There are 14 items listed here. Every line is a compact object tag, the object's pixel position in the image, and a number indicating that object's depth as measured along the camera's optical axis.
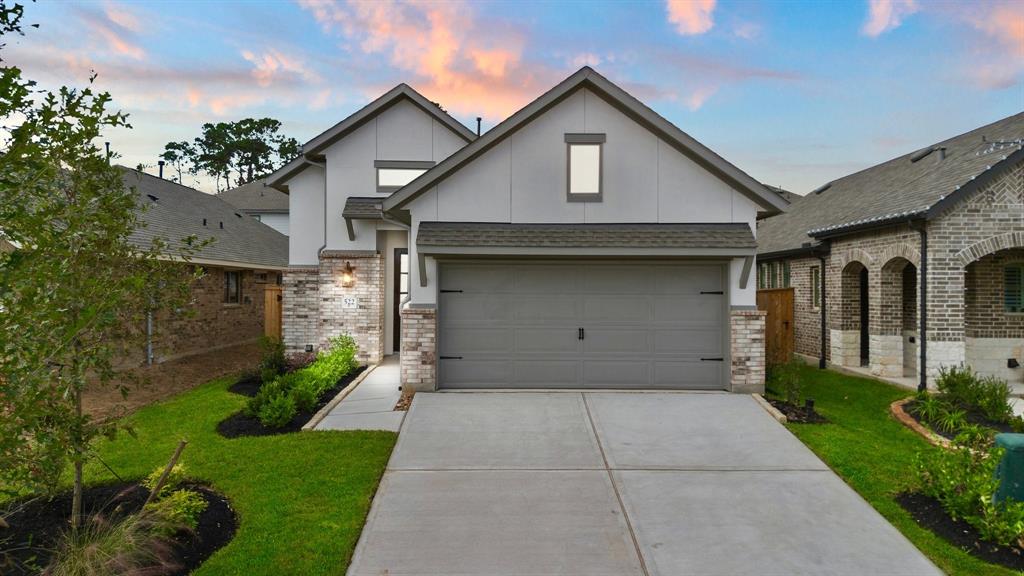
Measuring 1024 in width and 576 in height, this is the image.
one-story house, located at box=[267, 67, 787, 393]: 9.73
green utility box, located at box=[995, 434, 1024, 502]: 5.04
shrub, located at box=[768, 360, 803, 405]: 9.49
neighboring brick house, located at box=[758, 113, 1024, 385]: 10.93
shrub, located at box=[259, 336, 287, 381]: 12.00
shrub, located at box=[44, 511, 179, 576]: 3.93
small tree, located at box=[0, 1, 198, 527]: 3.07
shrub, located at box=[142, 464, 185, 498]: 5.52
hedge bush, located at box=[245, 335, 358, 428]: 8.23
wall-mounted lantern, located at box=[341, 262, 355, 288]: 13.76
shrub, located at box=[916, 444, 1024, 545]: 4.75
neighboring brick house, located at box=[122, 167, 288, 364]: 16.05
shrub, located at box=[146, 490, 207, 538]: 4.62
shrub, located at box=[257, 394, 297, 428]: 8.14
